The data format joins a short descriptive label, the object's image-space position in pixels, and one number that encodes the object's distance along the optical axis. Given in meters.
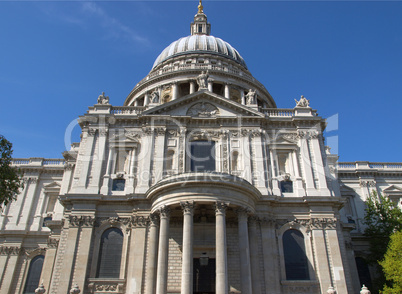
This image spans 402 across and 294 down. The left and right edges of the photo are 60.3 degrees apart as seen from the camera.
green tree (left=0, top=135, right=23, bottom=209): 22.67
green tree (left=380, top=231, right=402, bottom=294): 26.17
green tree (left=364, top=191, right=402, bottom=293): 32.25
